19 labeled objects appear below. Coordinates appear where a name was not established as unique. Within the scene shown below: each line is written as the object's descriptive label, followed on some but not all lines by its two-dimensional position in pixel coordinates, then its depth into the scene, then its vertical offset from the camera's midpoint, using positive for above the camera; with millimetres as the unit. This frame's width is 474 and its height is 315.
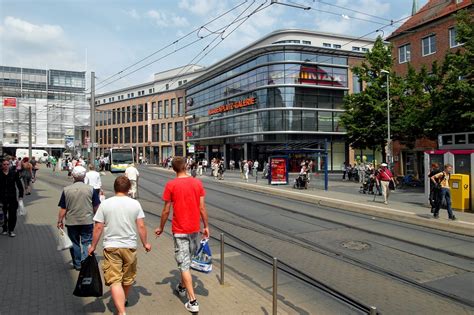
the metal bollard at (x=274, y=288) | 4172 -1391
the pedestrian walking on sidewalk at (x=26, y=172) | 16828 -449
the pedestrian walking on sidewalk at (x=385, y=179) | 15258 -809
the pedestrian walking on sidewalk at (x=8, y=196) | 8367 -732
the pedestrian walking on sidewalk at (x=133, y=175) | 14812 -542
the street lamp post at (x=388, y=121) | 26484 +2628
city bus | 40312 +301
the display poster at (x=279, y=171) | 25094 -741
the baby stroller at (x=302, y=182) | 22234 -1302
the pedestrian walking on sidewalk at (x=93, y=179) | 10500 -483
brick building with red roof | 31438 +9986
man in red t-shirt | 4691 -661
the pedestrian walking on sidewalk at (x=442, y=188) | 11680 -913
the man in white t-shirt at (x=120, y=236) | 4184 -823
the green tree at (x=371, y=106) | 29906 +4155
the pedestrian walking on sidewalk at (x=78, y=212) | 5699 -746
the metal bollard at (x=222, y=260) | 5348 -1391
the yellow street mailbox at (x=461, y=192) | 13555 -1199
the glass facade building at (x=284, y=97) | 43000 +7198
